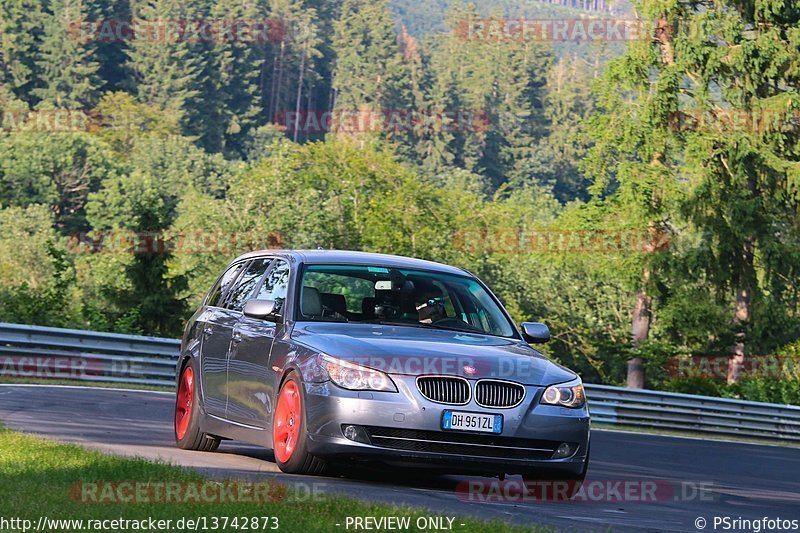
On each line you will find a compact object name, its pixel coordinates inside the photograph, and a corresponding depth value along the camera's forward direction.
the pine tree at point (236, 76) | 145.12
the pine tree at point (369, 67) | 157.12
